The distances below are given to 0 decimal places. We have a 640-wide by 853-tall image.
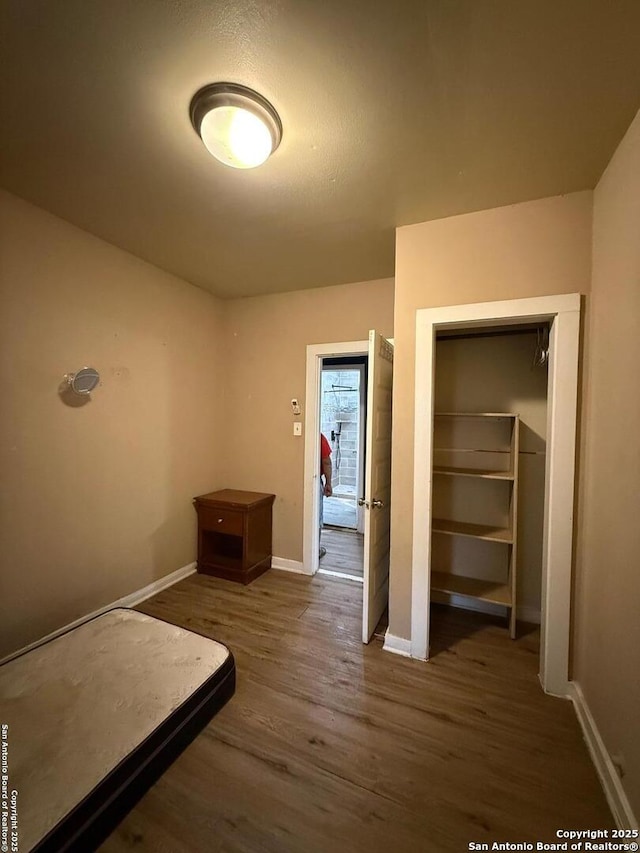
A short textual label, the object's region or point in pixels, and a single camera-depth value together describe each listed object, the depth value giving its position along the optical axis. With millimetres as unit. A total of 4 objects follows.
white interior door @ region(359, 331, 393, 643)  1952
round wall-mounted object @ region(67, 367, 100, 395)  1956
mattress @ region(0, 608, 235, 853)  1033
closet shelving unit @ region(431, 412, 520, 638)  2203
